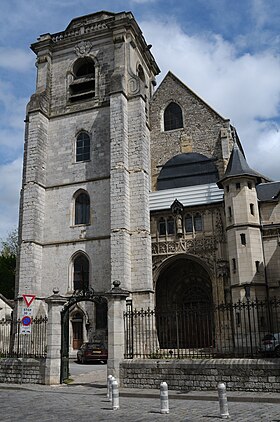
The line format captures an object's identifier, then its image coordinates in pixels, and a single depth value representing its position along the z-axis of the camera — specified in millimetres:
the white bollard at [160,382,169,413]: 8312
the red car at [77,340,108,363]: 19547
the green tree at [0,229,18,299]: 38875
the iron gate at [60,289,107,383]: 13828
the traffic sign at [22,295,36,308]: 13791
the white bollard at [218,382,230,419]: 7676
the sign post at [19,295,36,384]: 13508
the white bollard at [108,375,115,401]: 10164
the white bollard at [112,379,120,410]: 8938
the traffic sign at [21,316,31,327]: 13508
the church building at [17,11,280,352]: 22281
